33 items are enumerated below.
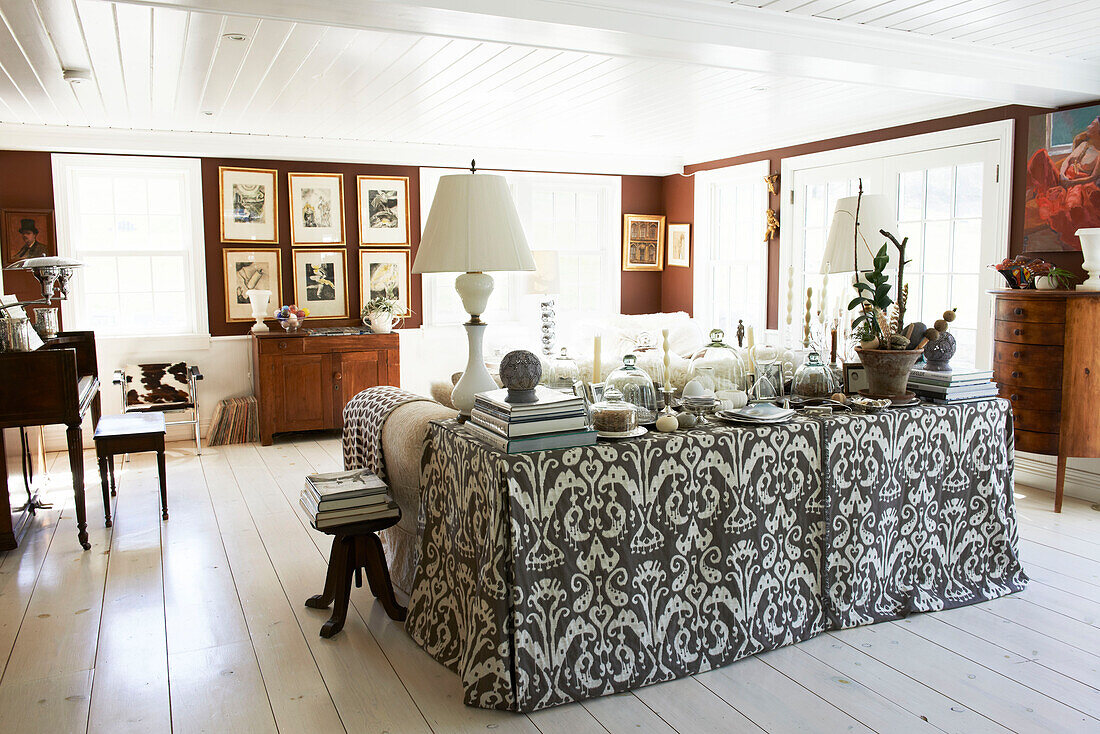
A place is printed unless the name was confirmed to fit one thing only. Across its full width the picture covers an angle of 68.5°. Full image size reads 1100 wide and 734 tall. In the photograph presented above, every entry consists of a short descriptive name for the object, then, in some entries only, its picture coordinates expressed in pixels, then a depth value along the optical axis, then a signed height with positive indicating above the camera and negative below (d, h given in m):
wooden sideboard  6.74 -0.77
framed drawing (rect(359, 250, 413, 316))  7.59 +0.07
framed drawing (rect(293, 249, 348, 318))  7.36 +0.02
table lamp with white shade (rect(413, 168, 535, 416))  2.89 +0.19
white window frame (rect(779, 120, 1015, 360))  5.22 +0.93
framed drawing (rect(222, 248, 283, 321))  7.12 +0.06
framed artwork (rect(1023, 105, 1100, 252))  4.73 +0.63
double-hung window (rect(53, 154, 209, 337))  6.68 +0.35
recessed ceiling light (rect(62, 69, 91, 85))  4.36 +1.14
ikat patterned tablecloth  2.56 -0.94
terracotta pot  3.24 -0.34
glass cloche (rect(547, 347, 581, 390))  3.24 -0.37
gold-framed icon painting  8.67 +0.44
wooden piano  3.95 -0.57
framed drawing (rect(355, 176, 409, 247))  7.53 +0.69
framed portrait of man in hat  6.37 +0.39
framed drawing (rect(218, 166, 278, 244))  7.04 +0.70
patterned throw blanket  3.58 -0.65
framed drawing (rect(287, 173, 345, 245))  7.27 +0.68
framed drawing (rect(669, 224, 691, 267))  8.44 +0.40
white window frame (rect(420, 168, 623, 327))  7.80 +0.47
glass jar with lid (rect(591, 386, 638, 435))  2.77 -0.46
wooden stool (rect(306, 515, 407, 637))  3.15 -1.13
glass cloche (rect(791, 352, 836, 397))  3.38 -0.41
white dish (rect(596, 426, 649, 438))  2.74 -0.51
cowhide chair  6.35 -0.85
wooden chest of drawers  4.48 -0.49
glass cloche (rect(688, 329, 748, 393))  3.38 -0.35
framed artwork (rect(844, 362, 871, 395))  3.43 -0.41
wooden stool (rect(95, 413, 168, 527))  4.55 -0.88
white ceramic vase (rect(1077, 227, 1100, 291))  4.52 +0.16
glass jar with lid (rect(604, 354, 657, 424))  3.09 -0.40
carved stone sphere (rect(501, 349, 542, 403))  2.67 -0.30
